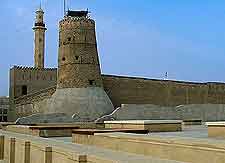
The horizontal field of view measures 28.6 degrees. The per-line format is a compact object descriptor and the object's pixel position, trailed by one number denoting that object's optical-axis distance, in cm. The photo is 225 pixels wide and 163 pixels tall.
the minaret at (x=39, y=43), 4012
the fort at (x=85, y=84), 2492
